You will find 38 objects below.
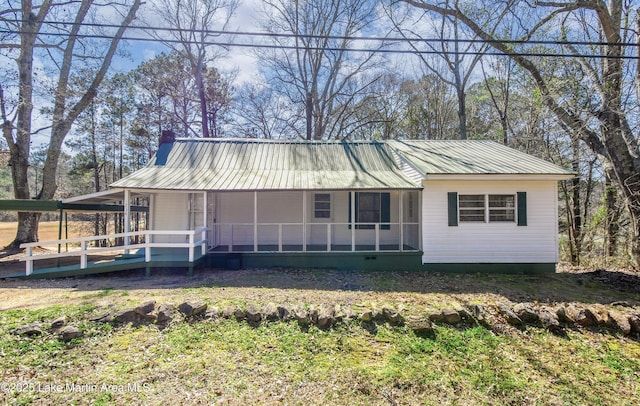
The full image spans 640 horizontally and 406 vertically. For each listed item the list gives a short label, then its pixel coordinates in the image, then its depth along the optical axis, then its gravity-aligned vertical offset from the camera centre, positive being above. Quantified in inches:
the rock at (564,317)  209.8 -73.9
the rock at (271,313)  203.0 -69.1
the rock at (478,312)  205.8 -70.7
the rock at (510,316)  205.3 -72.4
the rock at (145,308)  198.4 -65.3
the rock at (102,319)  192.5 -69.5
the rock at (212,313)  202.1 -69.8
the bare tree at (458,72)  761.6 +363.6
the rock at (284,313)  202.9 -69.5
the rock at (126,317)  195.0 -69.3
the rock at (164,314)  196.5 -68.2
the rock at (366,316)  201.3 -70.4
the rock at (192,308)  203.0 -66.7
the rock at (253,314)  200.5 -69.5
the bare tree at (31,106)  512.1 +187.4
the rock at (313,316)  197.9 -69.7
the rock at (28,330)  175.6 -70.4
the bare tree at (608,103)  367.2 +140.4
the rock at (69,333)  173.8 -71.5
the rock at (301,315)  198.1 -69.8
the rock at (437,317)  204.7 -72.4
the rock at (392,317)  198.6 -70.4
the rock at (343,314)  200.7 -70.0
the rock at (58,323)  183.0 -69.1
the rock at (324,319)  194.8 -70.6
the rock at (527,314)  207.8 -71.8
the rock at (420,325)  189.9 -72.7
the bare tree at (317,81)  855.1 +386.0
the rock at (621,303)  254.7 -78.5
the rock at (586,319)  207.6 -74.6
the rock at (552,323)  200.7 -75.2
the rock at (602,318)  206.8 -73.8
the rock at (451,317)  203.2 -71.6
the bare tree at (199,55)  837.2 +441.9
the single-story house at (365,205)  363.9 +7.4
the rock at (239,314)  204.4 -70.4
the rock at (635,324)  201.5 -76.2
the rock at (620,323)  201.3 -76.0
